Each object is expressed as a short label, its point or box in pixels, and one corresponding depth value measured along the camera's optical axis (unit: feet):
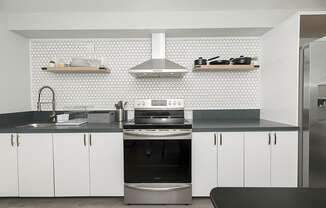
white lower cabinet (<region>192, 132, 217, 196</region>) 7.63
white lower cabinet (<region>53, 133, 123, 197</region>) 7.65
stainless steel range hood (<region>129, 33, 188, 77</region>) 8.30
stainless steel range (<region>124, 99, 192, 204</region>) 7.43
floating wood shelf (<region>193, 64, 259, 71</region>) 8.86
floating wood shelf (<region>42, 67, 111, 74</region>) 8.90
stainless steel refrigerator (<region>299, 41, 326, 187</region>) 6.72
